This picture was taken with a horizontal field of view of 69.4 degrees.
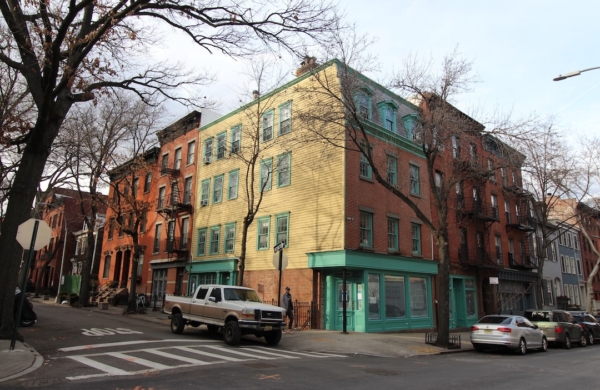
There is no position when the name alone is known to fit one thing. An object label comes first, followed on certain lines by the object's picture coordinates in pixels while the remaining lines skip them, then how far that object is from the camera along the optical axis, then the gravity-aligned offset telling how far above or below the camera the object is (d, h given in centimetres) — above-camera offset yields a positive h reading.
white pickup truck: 1374 -70
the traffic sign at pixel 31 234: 1061 +130
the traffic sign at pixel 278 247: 1706 +178
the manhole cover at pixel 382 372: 972 -172
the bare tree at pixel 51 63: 1103 +606
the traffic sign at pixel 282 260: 1673 +124
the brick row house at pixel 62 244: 5288 +554
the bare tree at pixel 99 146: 2602 +872
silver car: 1538 -126
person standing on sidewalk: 1862 -49
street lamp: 1126 +571
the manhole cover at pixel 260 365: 972 -162
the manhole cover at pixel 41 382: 737 -161
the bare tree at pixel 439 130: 1667 +654
